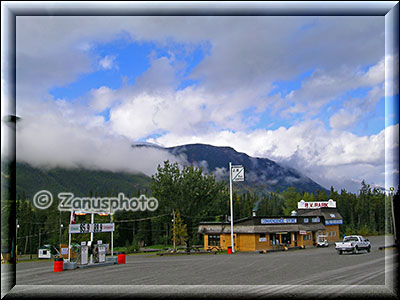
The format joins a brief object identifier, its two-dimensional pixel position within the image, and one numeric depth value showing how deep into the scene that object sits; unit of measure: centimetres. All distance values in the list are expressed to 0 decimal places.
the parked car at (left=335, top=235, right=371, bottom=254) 3184
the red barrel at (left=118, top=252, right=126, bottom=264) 2719
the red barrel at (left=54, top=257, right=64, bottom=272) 2198
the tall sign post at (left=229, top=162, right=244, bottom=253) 3894
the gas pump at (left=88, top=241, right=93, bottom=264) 2428
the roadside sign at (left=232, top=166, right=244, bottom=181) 3894
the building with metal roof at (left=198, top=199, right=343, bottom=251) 4328
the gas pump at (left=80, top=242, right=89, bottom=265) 2366
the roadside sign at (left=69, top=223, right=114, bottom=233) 2378
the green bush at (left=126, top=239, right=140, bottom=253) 5484
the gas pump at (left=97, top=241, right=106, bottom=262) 2481
